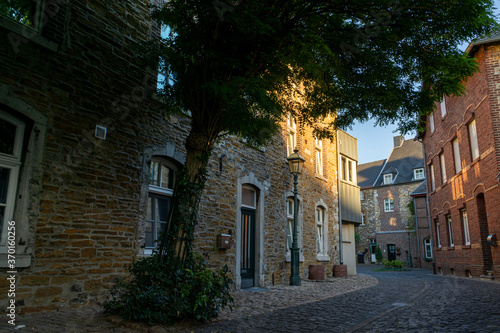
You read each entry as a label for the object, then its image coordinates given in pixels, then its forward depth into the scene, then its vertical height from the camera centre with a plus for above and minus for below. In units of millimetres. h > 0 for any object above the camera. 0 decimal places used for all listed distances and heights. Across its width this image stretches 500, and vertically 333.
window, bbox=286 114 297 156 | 13244 +4021
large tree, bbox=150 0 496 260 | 5156 +2965
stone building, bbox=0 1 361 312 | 5168 +1468
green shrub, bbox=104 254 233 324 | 4711 -565
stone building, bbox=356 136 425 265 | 36375 +4671
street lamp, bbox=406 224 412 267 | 34906 +1684
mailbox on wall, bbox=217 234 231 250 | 8859 +187
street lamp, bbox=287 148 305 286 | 11336 +870
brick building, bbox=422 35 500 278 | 12266 +3081
